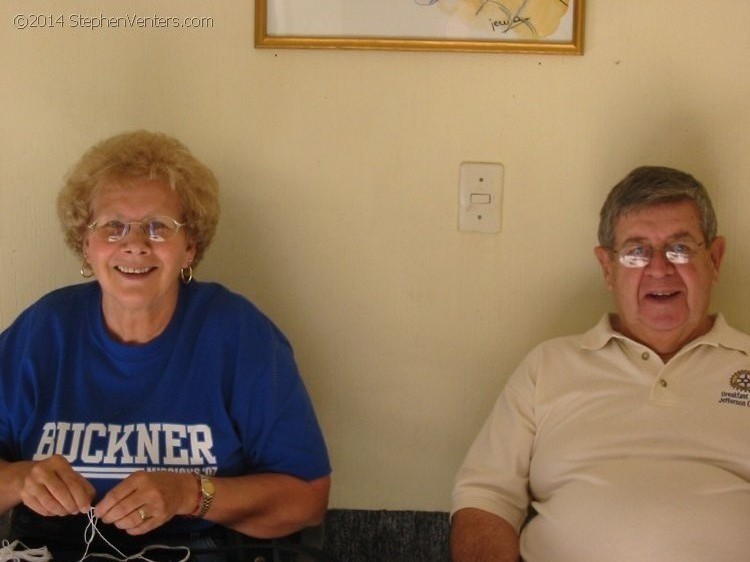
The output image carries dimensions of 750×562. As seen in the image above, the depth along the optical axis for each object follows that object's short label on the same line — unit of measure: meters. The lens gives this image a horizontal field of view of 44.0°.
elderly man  1.56
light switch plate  1.85
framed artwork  1.79
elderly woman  1.59
